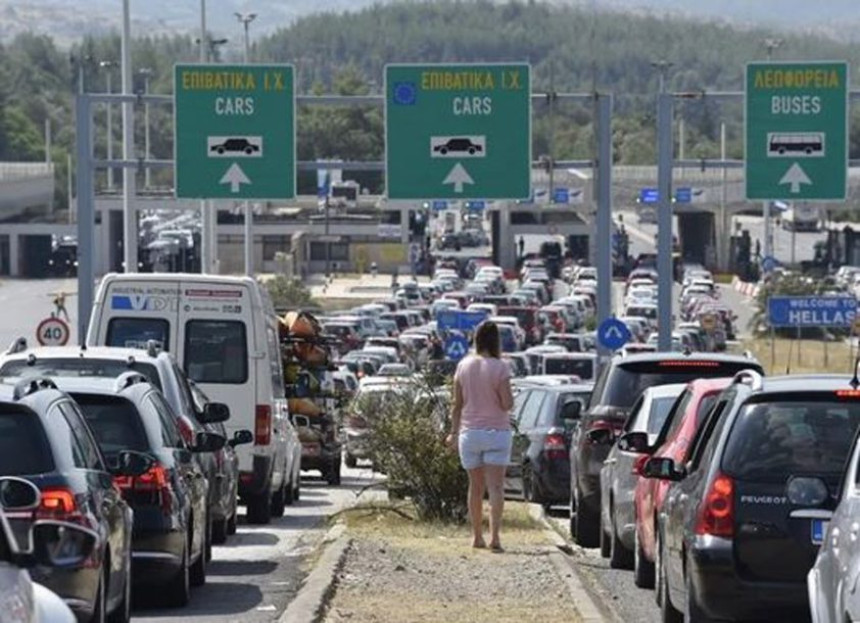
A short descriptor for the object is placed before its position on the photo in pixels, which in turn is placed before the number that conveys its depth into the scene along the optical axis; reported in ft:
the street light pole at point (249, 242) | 217.15
